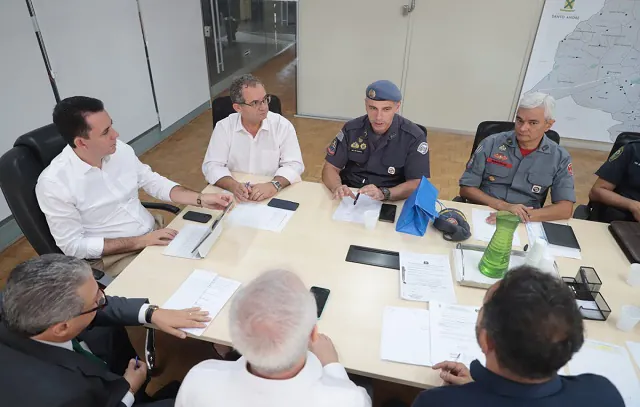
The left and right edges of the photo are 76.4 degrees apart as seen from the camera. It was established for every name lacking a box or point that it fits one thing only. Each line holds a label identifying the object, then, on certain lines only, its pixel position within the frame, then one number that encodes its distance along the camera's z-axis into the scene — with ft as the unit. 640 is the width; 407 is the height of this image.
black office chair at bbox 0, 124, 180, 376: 5.52
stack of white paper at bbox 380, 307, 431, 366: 4.25
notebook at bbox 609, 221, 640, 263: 5.65
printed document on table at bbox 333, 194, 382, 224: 6.55
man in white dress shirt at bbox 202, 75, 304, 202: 7.48
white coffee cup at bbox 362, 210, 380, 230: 6.24
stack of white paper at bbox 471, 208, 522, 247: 6.11
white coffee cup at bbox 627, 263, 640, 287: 5.16
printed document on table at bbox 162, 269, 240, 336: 4.88
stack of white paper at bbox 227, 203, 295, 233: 6.33
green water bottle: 5.09
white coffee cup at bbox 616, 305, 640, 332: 4.50
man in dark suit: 3.57
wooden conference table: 4.46
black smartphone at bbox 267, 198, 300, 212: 6.82
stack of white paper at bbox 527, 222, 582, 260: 5.76
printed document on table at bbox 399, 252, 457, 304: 5.02
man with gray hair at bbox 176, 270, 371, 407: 2.97
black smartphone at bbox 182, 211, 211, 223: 6.57
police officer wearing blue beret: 7.19
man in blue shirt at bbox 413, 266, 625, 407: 2.93
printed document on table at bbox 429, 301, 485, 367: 4.25
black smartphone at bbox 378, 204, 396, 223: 6.55
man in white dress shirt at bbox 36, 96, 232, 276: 5.88
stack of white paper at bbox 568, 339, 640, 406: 3.96
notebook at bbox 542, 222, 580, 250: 5.95
